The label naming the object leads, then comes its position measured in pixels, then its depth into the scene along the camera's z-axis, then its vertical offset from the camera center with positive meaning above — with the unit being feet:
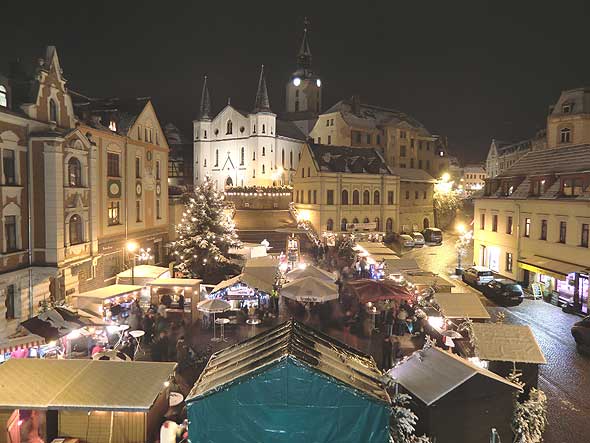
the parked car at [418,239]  164.07 -15.05
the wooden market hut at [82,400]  28.58 -12.50
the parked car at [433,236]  172.55 -14.54
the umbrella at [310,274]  75.31 -12.64
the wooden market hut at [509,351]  36.37 -12.00
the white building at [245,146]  227.81 +24.54
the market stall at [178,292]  70.64 -14.91
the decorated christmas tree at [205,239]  95.09 -9.09
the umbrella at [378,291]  64.08 -13.14
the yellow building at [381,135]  211.00 +27.64
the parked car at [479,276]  94.27 -15.97
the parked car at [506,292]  81.87 -16.63
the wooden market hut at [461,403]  26.91 -11.86
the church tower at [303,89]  295.89 +66.50
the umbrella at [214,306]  62.09 -14.75
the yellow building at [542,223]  83.05 -5.30
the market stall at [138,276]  77.82 -13.65
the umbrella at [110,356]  43.50 -15.10
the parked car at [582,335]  58.49 -17.17
